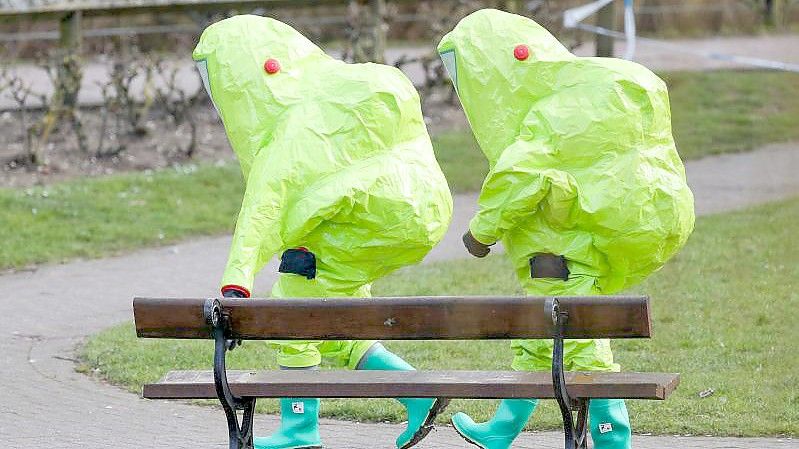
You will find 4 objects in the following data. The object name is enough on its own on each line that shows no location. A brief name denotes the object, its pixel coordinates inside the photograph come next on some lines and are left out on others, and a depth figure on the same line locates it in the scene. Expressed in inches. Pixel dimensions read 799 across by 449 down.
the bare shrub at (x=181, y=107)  989.8
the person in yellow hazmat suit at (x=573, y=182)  413.7
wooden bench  372.2
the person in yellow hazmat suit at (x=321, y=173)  427.5
